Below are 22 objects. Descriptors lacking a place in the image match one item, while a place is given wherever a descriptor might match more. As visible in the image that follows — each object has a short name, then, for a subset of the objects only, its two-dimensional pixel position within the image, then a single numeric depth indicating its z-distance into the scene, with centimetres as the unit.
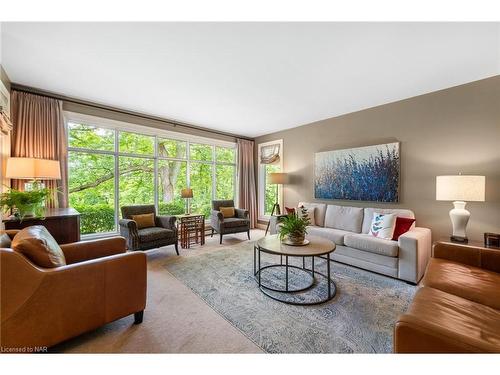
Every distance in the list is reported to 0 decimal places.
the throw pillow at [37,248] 143
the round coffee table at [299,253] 220
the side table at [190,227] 410
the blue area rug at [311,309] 162
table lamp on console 260
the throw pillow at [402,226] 292
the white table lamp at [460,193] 243
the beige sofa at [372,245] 259
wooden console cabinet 234
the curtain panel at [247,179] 574
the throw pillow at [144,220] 357
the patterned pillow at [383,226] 301
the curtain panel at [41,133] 302
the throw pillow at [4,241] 151
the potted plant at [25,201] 220
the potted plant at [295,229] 252
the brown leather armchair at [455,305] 95
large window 377
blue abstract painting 352
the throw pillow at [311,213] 411
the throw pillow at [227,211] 469
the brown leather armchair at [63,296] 132
